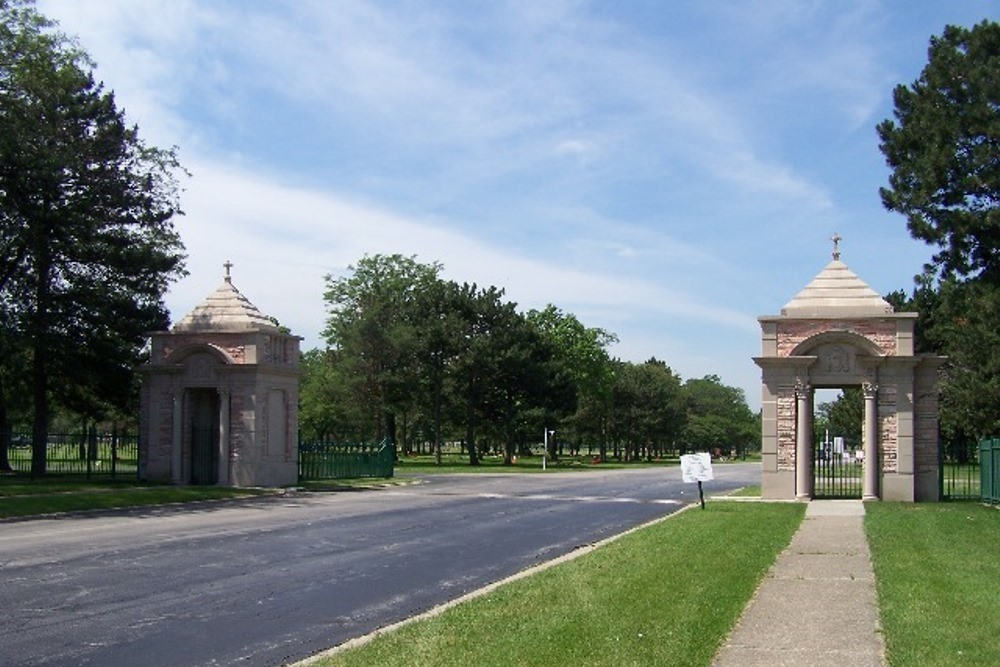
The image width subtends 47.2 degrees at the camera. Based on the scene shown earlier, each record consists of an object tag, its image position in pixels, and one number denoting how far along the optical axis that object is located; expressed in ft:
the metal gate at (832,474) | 110.63
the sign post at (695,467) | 86.69
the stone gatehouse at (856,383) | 100.83
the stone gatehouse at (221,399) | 121.19
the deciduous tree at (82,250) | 120.26
